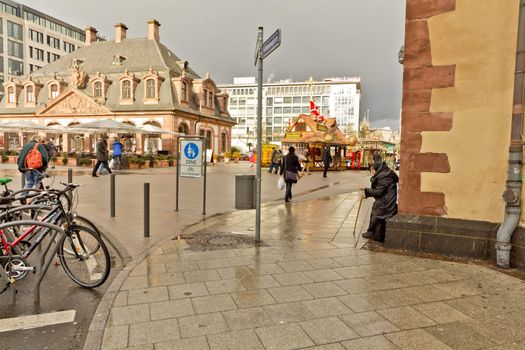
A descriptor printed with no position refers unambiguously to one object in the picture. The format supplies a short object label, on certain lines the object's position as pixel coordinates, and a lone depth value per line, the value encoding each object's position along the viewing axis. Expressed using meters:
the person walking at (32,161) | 8.67
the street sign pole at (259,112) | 5.96
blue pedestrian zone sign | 9.15
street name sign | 5.54
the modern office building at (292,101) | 122.06
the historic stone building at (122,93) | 37.31
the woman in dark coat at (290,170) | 11.55
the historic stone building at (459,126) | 5.15
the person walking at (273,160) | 24.67
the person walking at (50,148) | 13.57
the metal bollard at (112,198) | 8.30
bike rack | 3.95
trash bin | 7.51
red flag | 31.02
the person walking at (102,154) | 17.52
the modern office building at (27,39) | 64.25
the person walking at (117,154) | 21.94
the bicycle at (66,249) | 4.16
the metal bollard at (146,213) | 6.83
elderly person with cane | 6.46
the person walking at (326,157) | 22.89
